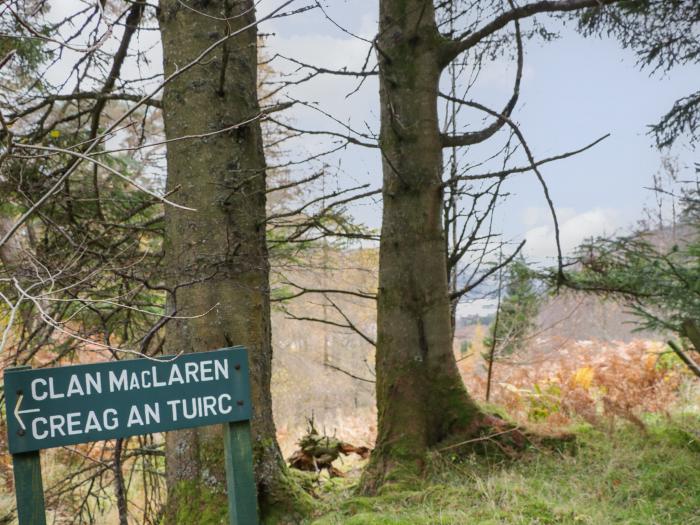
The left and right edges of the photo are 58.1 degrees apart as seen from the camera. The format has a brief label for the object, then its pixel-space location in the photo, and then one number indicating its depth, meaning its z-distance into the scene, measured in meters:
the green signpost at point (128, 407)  2.51
